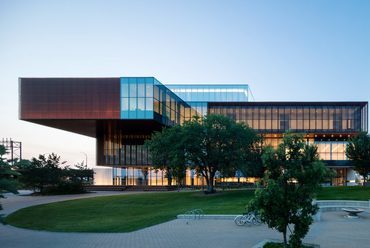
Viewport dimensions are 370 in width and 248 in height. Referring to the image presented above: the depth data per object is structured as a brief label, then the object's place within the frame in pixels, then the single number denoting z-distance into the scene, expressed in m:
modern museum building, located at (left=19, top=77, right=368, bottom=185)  48.56
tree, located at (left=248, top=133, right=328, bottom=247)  10.52
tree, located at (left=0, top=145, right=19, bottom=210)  9.76
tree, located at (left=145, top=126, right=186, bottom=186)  37.00
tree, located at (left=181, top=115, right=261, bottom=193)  37.66
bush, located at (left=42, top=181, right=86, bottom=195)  47.16
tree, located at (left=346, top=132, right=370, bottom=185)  37.97
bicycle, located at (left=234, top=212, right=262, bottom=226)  17.86
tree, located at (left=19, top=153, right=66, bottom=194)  45.62
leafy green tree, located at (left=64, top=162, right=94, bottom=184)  49.34
